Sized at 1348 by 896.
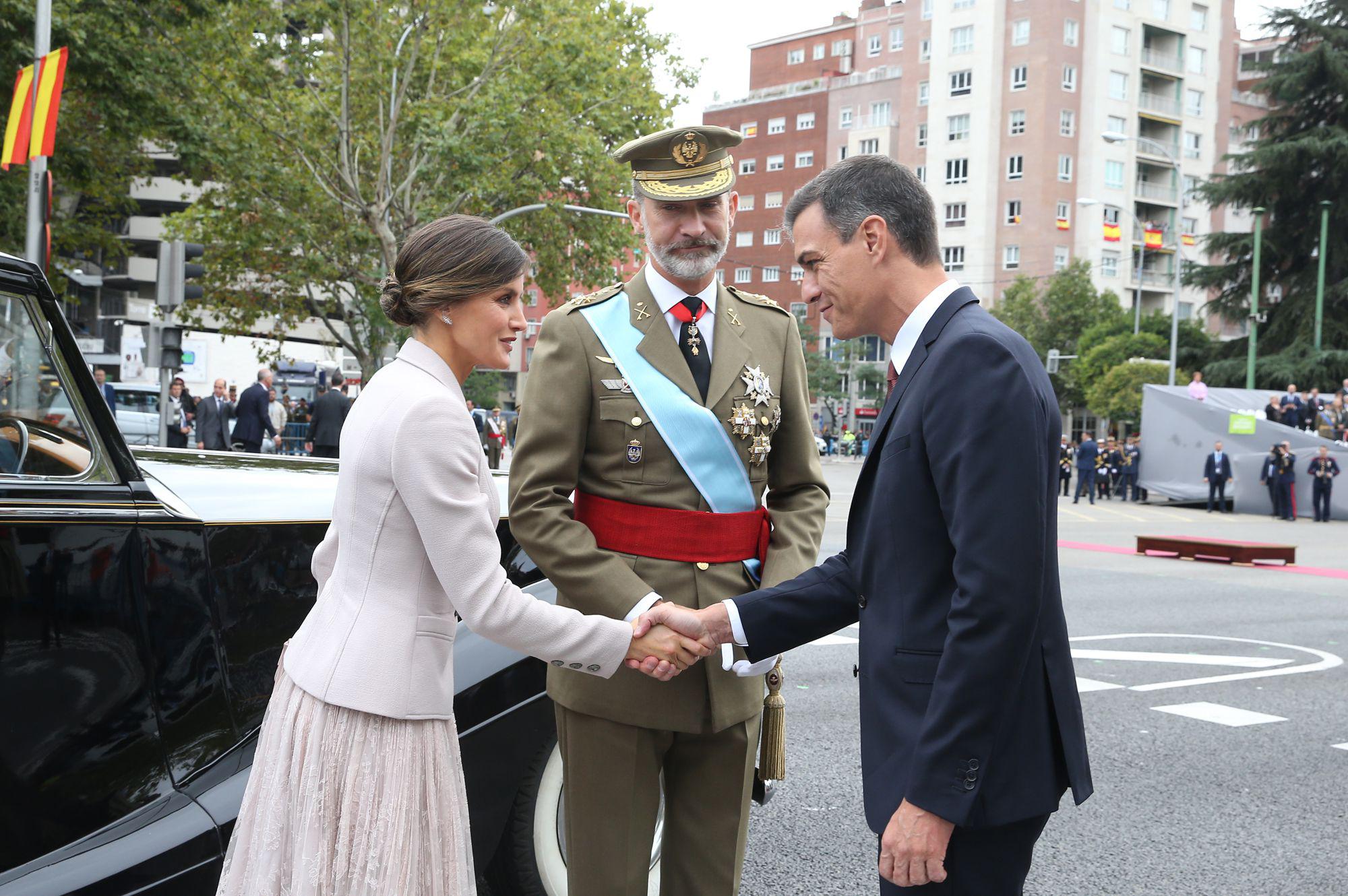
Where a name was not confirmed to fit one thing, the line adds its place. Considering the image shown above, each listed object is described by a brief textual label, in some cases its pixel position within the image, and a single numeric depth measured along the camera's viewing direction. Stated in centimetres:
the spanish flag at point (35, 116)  1275
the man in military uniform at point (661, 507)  282
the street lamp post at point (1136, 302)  5650
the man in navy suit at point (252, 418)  2084
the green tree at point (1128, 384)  4575
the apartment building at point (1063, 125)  6862
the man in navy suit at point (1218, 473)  2805
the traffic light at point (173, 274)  1362
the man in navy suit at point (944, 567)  201
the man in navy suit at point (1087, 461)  3109
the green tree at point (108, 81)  1700
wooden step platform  1564
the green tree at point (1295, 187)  4097
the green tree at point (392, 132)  2844
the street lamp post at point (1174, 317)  3492
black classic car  257
